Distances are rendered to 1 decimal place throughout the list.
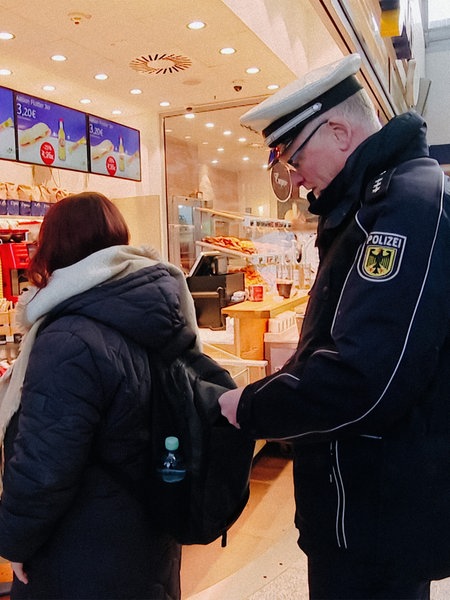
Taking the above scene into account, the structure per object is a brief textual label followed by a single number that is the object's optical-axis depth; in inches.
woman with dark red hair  47.3
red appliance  171.0
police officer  38.3
